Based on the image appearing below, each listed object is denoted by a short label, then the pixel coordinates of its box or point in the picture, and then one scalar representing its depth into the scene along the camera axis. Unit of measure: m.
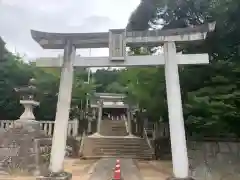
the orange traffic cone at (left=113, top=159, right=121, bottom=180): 5.18
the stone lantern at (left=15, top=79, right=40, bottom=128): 8.82
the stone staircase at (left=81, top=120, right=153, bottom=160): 10.46
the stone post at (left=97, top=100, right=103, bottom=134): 14.82
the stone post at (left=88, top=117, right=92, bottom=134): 16.27
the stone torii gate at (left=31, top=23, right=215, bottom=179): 5.26
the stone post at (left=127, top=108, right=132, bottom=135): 14.90
